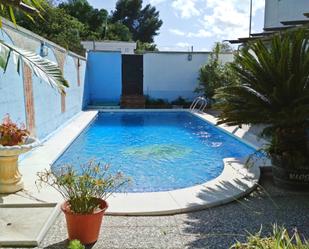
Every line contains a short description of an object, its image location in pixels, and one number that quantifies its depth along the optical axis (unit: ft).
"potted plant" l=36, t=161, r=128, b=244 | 8.57
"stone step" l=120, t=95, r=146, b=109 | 43.96
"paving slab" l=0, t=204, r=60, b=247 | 8.81
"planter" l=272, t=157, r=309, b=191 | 13.31
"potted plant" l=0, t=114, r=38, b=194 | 11.78
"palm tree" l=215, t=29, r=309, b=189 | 13.22
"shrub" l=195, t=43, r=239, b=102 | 40.06
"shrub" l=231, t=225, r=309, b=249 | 5.67
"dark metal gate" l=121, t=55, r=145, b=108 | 47.17
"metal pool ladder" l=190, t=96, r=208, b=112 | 40.00
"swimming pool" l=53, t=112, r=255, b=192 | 17.71
